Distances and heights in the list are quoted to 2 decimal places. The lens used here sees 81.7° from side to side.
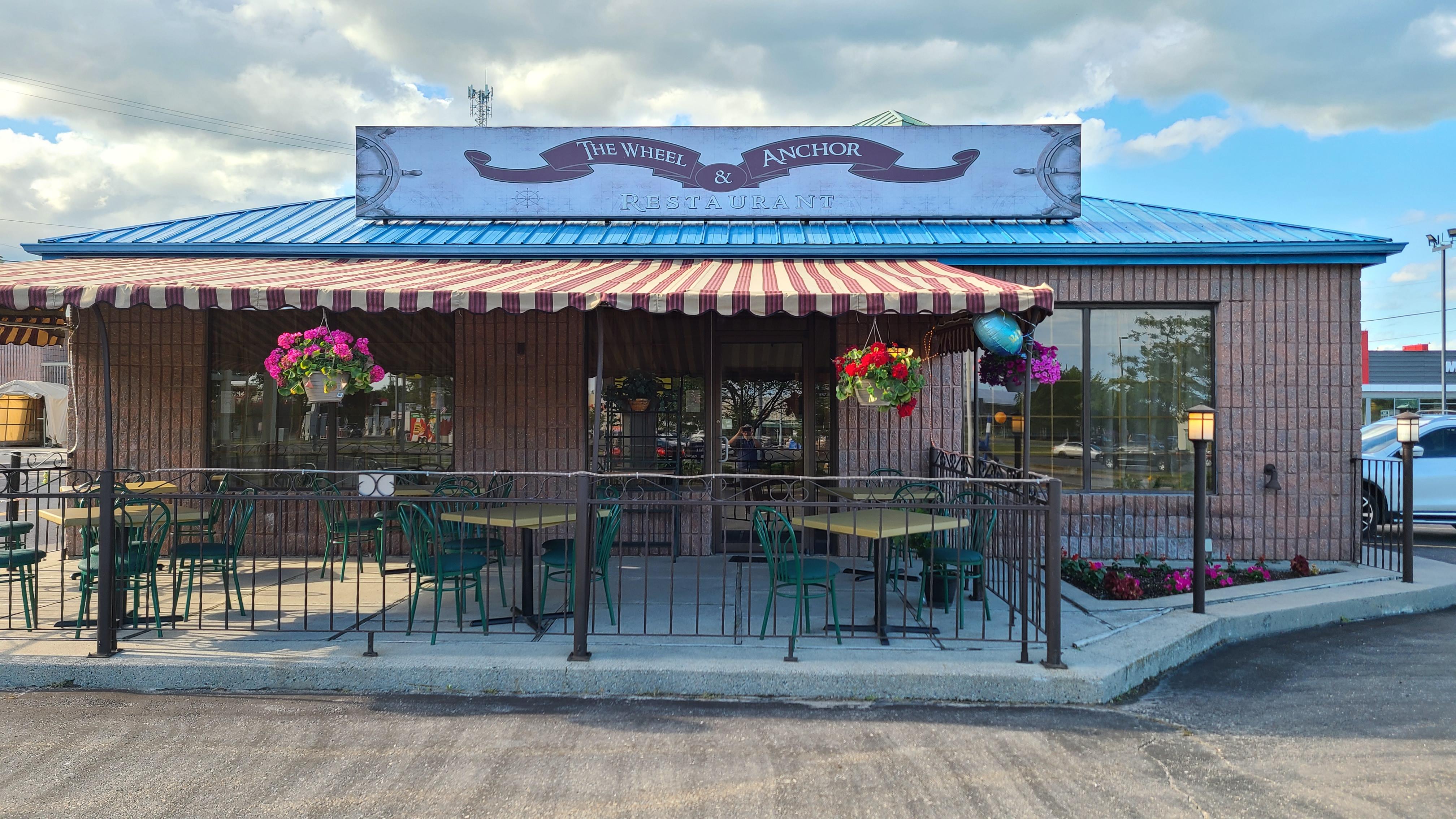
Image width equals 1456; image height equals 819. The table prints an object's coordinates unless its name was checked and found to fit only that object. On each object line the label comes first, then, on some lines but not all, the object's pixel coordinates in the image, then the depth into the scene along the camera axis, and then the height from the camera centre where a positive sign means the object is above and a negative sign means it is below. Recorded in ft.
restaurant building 26.17 +1.41
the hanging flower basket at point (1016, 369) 21.18 +1.22
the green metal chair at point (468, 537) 19.95 -3.09
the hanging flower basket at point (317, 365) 19.54 +1.14
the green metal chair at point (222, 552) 17.92 -3.13
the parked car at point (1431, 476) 32.58 -2.33
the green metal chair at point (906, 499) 20.59 -2.30
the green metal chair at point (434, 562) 17.24 -3.19
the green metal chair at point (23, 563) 17.58 -3.19
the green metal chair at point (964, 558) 18.16 -3.20
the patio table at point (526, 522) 17.78 -2.34
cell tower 132.67 +49.26
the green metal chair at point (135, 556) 17.03 -2.97
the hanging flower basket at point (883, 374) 18.48 +0.89
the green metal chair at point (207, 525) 20.54 -2.93
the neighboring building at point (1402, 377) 109.70 +5.39
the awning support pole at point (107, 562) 15.84 -2.87
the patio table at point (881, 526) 16.80 -2.32
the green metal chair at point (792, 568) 16.46 -3.20
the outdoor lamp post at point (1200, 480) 19.12 -1.47
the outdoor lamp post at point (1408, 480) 23.39 -1.82
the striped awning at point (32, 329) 24.62 +2.54
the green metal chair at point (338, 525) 22.57 -3.09
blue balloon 17.98 +1.77
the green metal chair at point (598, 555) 18.29 -3.07
